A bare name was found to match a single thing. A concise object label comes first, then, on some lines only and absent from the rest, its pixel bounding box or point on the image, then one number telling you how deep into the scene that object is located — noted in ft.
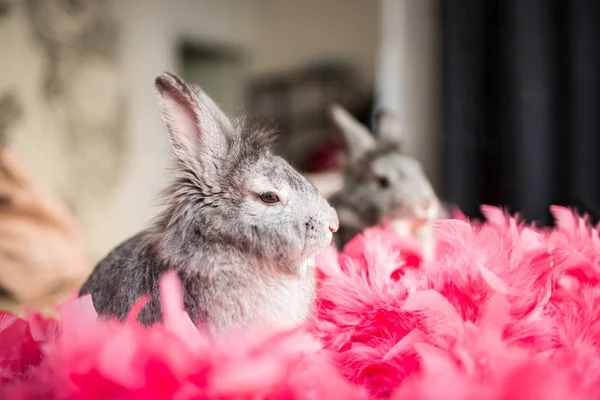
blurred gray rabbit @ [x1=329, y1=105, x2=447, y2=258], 4.21
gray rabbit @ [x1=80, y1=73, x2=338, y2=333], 1.84
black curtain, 6.47
